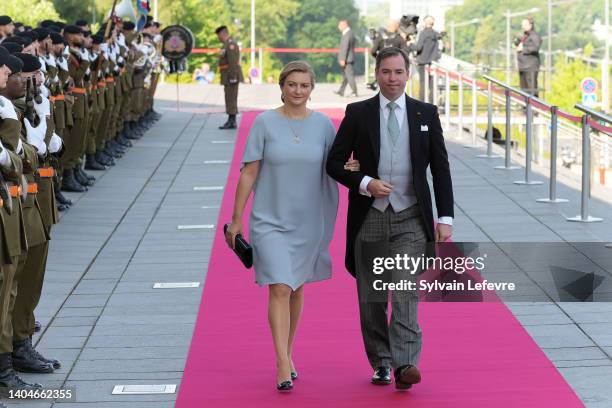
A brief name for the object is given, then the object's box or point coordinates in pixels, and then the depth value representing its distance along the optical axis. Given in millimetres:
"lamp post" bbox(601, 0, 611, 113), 61906
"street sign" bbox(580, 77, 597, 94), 55447
